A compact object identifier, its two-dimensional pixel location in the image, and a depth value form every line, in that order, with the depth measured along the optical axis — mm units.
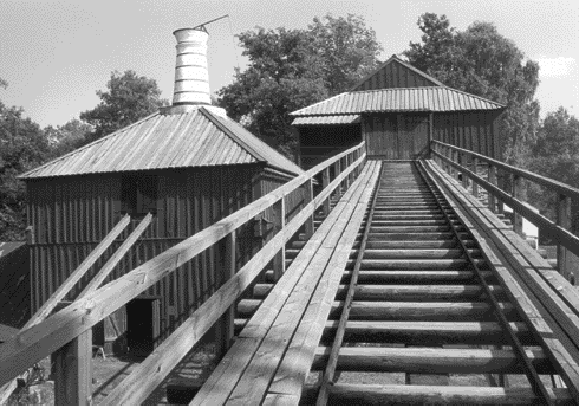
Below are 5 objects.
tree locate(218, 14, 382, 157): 47125
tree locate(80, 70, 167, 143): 60875
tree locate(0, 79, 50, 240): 38219
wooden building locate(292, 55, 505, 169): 30234
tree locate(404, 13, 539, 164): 57000
